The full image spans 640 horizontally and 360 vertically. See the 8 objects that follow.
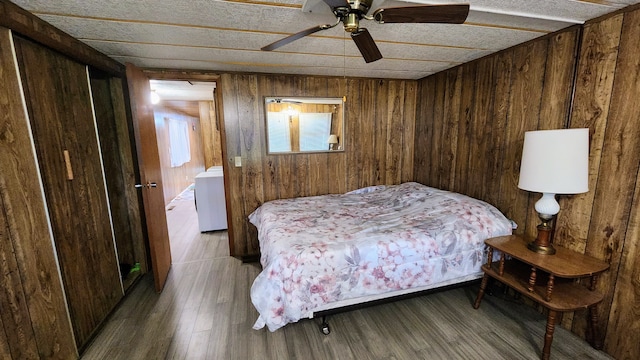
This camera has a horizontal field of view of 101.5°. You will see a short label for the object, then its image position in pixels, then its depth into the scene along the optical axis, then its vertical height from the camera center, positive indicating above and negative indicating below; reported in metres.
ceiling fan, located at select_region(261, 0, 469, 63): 1.13 +0.58
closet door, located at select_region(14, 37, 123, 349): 1.57 -0.21
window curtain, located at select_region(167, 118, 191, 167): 6.34 +0.09
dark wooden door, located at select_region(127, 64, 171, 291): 2.25 -0.19
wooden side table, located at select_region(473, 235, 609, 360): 1.56 -0.97
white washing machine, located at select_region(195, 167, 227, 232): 3.88 -0.85
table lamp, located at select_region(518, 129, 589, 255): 1.56 -0.16
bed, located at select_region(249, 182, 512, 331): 1.75 -0.79
